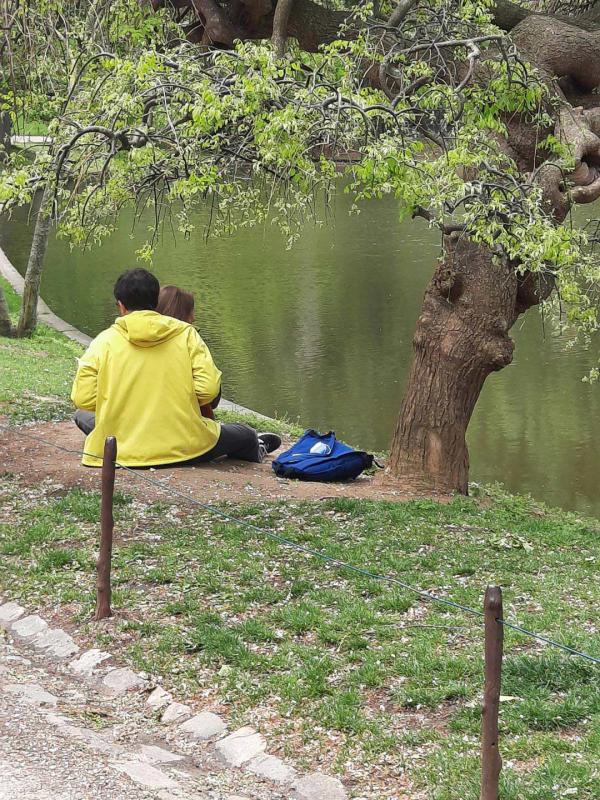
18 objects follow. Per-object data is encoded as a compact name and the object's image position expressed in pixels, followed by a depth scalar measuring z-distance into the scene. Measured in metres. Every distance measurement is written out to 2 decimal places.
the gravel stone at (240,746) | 4.68
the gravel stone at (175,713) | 5.02
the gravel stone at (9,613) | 6.16
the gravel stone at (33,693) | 5.11
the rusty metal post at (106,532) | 5.89
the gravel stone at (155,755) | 4.62
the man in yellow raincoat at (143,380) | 7.96
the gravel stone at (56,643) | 5.73
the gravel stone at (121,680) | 5.34
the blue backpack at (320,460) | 9.40
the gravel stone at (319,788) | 4.32
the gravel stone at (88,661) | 5.54
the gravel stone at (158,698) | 5.15
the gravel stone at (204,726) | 4.87
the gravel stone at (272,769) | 4.50
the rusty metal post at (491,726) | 3.82
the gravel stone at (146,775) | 4.27
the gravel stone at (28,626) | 5.99
